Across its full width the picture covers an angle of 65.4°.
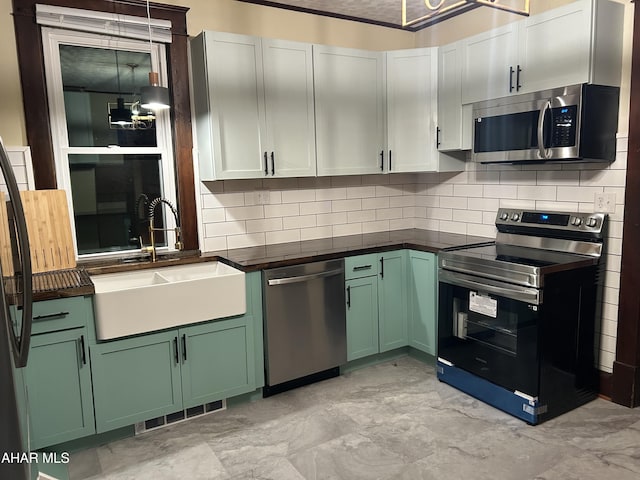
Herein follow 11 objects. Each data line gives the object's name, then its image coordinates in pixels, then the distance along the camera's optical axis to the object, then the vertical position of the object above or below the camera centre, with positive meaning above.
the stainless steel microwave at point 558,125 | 2.68 +0.24
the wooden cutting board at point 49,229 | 2.71 -0.27
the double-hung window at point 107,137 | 2.90 +0.25
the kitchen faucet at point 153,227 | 3.03 -0.30
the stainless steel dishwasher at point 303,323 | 3.01 -0.93
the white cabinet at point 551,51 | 2.66 +0.68
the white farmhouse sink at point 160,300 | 2.48 -0.64
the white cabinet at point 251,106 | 3.04 +0.44
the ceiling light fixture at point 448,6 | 1.75 +0.59
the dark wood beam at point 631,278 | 2.70 -0.62
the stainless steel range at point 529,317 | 2.66 -0.83
